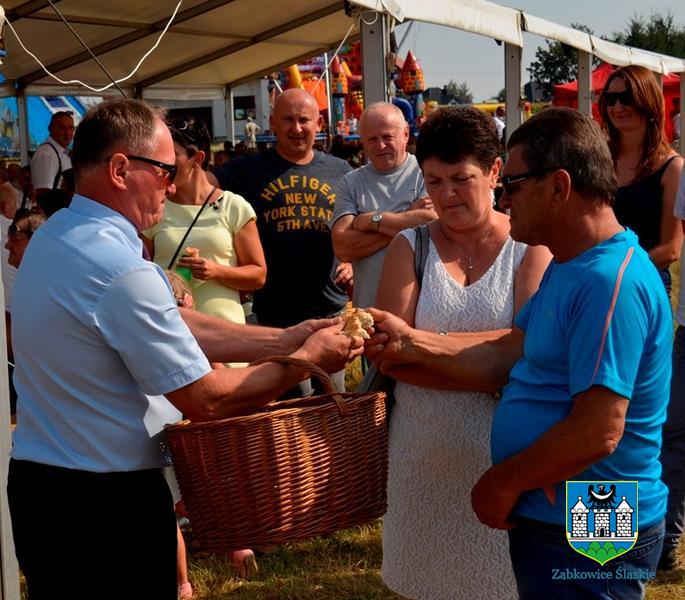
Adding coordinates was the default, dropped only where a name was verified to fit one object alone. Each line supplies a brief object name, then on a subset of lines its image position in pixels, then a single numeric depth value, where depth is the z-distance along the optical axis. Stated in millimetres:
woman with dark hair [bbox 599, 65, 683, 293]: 4121
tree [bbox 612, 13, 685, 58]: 56812
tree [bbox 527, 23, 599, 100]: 68294
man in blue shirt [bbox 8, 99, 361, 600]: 2084
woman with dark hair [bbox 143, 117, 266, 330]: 4316
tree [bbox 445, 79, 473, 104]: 96000
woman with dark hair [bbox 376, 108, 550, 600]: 2746
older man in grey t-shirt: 4465
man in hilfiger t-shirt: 5199
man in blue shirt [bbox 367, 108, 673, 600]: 1979
